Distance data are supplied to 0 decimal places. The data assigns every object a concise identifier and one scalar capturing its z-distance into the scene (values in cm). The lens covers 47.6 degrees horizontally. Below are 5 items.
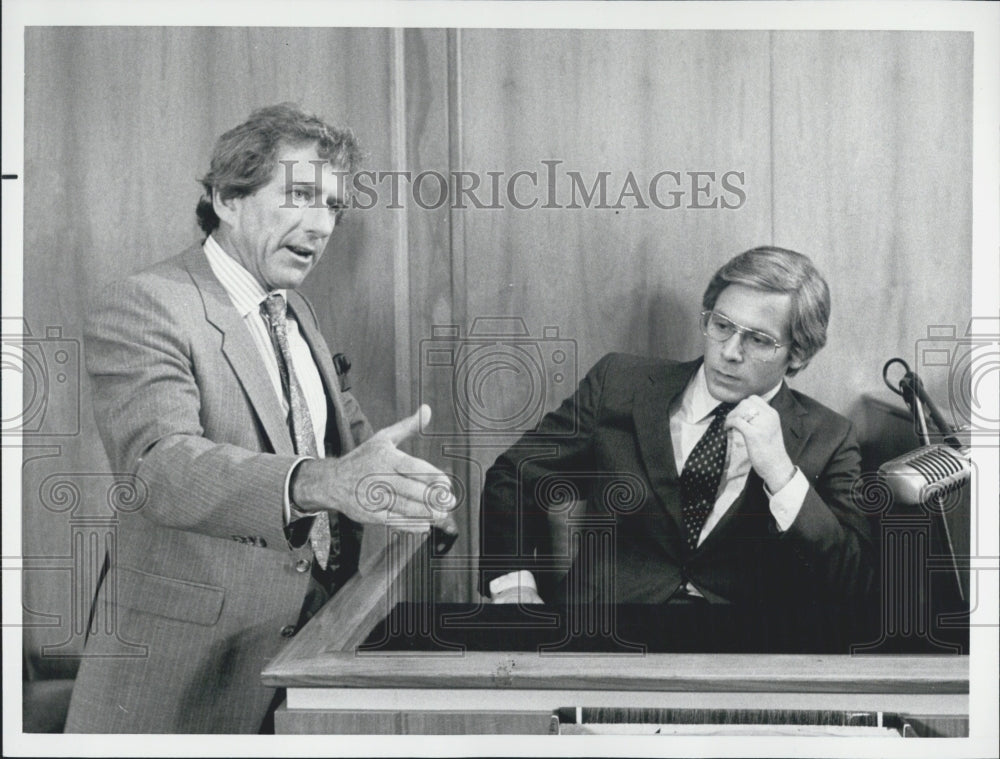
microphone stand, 223
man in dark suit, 220
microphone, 222
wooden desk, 204
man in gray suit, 212
